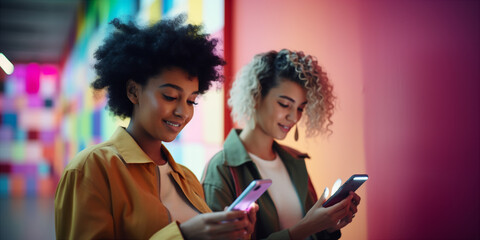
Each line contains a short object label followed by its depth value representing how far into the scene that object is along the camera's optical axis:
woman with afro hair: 1.20
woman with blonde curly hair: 1.94
